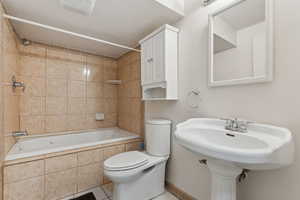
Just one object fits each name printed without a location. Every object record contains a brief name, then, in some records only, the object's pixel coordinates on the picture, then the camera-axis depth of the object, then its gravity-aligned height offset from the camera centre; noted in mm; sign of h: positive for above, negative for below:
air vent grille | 1124 +785
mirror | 912 +423
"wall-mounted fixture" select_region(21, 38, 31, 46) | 1938 +809
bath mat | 1497 -1068
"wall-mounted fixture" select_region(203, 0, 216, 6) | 1234 +873
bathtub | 1441 -604
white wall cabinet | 1490 +446
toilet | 1272 -662
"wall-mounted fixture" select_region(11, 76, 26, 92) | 1561 +175
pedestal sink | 625 -260
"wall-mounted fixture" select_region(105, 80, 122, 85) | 2605 +340
